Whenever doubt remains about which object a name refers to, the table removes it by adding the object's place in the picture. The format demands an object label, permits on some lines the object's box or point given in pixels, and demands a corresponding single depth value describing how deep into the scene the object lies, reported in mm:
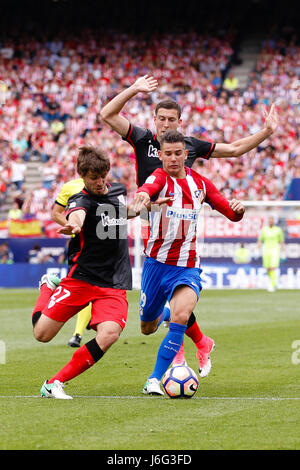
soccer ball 14359
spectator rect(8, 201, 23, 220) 49769
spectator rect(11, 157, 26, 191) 56406
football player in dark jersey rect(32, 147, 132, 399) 14133
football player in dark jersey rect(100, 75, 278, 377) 16141
